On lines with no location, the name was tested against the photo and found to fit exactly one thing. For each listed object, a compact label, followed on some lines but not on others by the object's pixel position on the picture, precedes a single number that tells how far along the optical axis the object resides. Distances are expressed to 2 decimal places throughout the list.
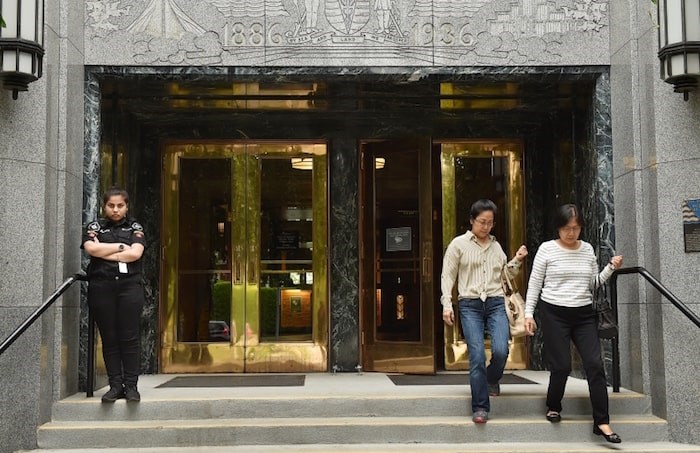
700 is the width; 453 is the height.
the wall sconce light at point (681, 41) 5.88
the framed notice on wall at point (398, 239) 8.25
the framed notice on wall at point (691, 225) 6.08
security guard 6.15
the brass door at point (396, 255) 8.05
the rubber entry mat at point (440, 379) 7.29
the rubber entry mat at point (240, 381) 7.30
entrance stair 5.85
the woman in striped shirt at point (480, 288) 5.99
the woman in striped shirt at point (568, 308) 5.68
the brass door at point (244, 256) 8.41
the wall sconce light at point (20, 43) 5.77
